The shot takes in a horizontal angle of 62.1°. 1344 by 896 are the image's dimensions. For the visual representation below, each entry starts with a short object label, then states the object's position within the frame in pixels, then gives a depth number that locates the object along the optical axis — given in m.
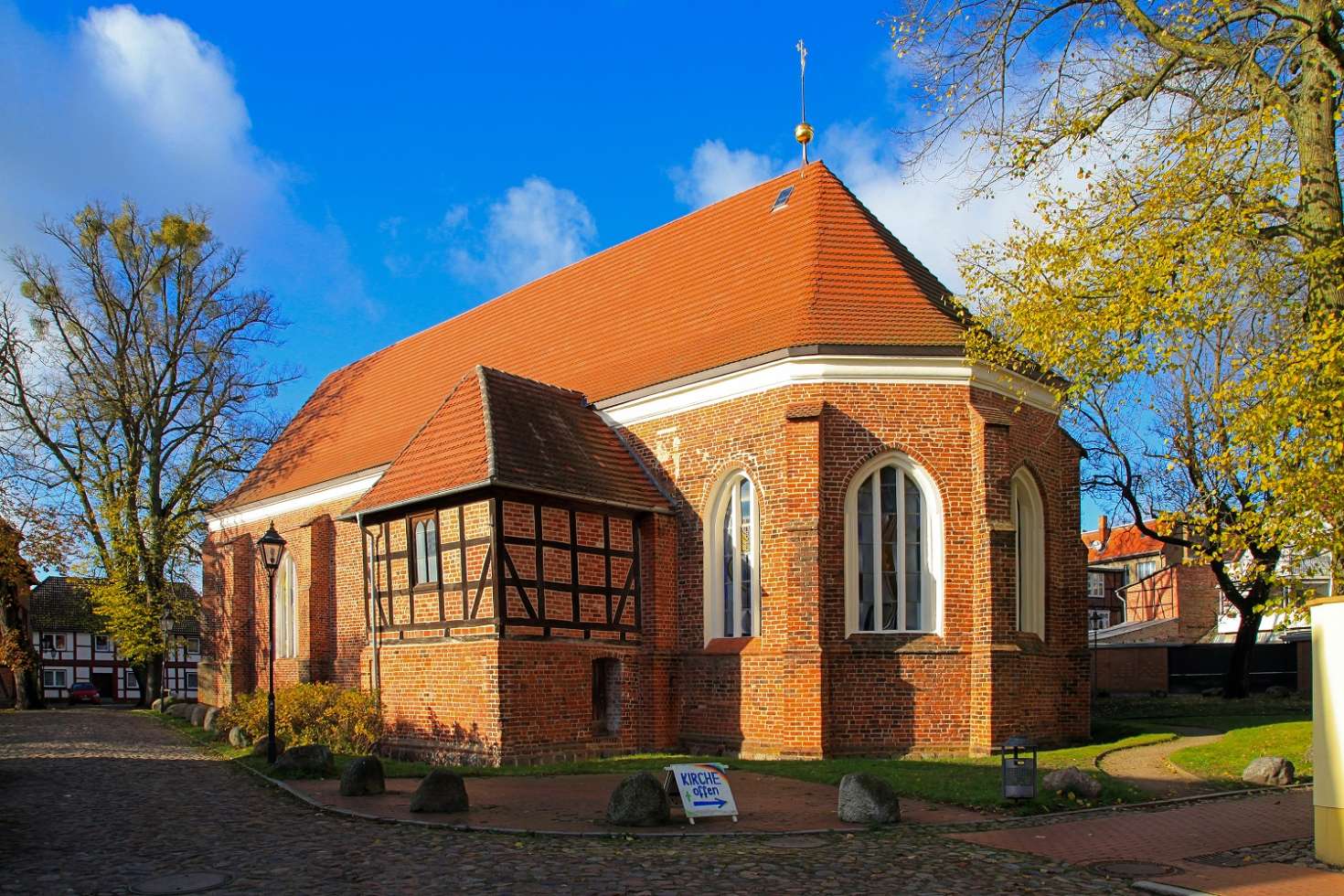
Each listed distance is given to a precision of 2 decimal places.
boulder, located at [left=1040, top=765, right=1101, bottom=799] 11.76
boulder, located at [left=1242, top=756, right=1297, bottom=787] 13.35
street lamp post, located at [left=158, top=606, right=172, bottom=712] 33.81
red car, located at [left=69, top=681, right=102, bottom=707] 53.28
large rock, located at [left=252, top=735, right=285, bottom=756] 17.33
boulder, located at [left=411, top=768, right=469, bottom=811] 11.16
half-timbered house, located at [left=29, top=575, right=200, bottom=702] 55.91
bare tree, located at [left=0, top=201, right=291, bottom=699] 33.00
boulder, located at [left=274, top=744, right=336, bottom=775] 14.34
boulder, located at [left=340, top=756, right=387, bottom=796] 12.40
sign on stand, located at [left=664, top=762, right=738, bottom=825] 10.55
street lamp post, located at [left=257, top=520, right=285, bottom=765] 16.84
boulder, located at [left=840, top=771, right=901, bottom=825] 10.48
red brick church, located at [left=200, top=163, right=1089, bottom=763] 16.28
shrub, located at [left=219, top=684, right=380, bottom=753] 17.28
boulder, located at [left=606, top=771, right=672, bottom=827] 10.37
